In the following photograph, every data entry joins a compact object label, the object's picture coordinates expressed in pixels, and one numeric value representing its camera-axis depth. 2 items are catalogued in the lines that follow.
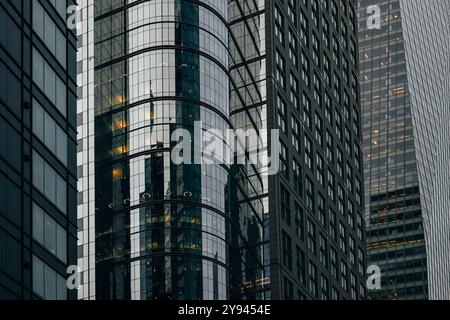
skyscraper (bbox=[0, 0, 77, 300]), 57.11
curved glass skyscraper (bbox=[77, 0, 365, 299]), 126.00
